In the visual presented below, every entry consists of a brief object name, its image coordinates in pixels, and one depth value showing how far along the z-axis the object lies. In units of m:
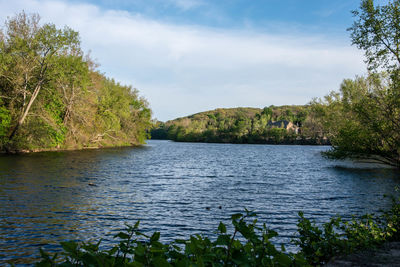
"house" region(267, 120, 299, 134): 165.88
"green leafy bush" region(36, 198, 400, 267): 2.81
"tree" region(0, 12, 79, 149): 38.28
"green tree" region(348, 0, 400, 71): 22.50
